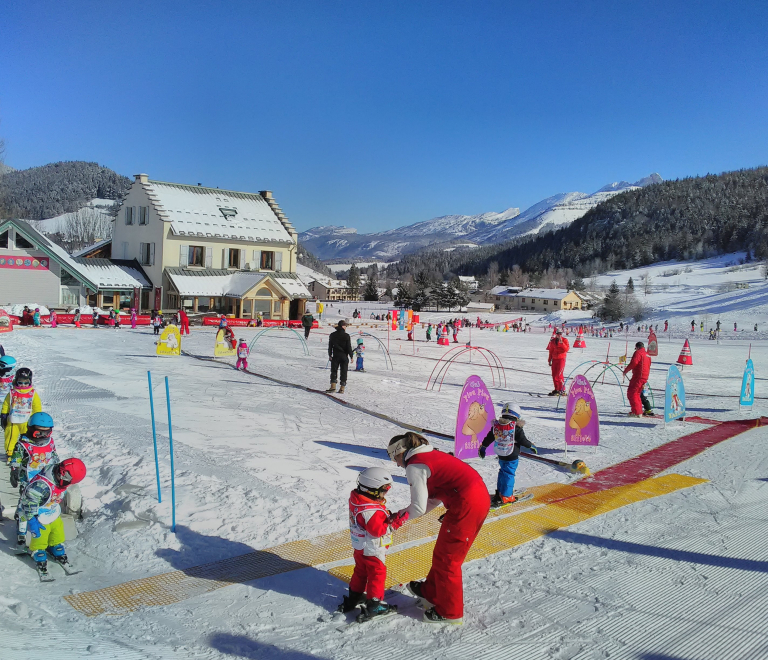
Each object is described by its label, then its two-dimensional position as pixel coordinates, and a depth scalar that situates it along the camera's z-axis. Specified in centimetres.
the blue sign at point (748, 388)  1641
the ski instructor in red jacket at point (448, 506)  481
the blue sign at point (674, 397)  1327
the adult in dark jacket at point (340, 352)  1529
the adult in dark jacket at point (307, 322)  3073
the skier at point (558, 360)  1766
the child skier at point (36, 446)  630
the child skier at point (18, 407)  794
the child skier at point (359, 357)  2003
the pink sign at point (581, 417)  1090
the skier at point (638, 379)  1426
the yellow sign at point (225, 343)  2095
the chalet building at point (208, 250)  4128
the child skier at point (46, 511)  556
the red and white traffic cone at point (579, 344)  3997
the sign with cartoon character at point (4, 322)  2511
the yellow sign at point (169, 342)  2064
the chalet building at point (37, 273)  3469
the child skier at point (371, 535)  480
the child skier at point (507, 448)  788
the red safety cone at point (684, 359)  2888
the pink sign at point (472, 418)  984
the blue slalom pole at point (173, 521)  650
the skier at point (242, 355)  1889
